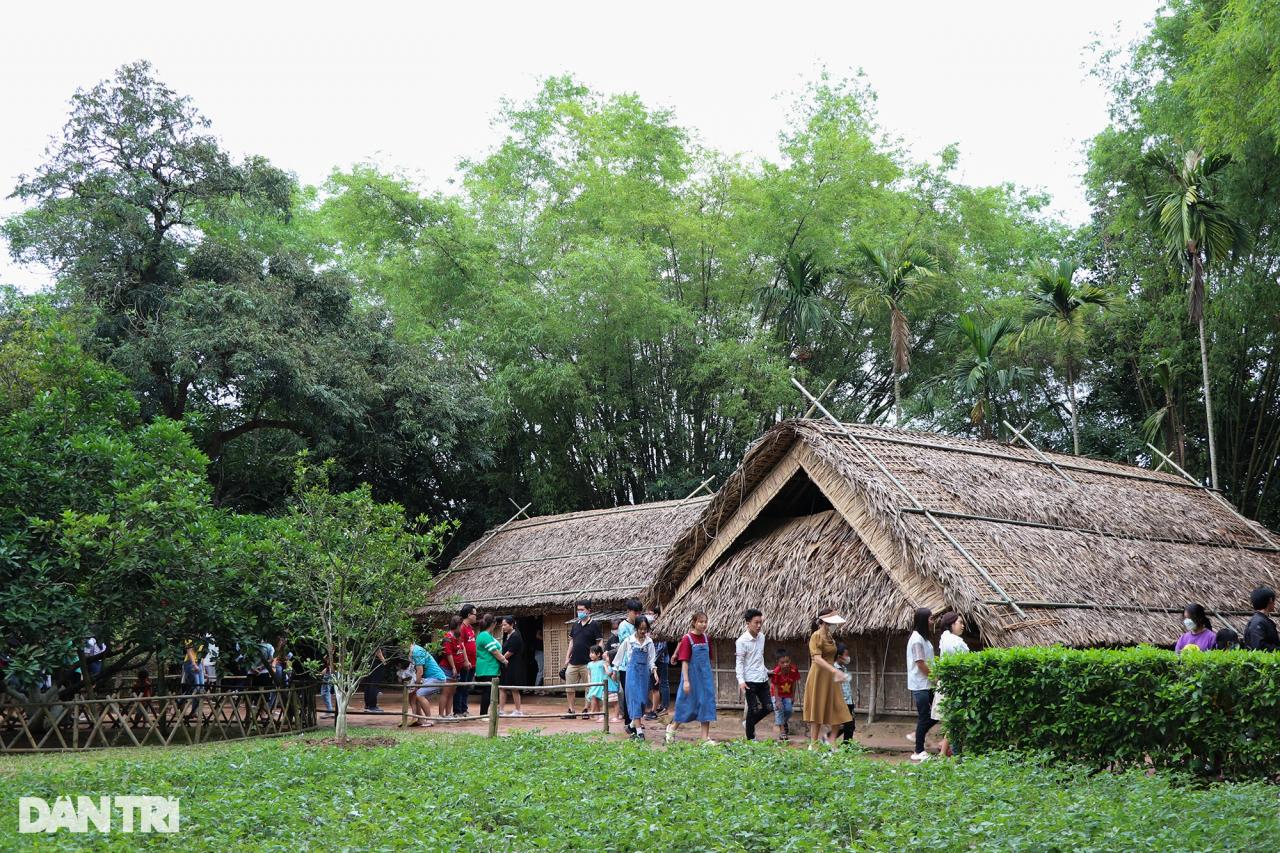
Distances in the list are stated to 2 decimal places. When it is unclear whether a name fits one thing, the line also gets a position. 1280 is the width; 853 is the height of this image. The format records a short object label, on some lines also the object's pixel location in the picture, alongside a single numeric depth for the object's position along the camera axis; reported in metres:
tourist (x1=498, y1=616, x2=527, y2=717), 16.78
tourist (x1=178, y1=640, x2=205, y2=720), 16.56
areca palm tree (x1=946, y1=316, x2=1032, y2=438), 24.80
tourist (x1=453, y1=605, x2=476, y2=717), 16.54
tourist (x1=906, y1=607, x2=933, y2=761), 11.09
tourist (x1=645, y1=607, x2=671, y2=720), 15.65
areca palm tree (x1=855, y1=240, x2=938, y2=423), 24.80
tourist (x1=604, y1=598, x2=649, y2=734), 13.68
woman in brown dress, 11.49
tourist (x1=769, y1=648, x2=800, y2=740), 12.57
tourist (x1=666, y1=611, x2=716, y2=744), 12.65
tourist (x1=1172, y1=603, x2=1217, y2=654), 10.51
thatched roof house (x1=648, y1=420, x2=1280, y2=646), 12.66
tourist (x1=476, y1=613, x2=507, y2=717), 15.64
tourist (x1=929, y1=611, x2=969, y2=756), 10.71
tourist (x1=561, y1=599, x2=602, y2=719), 16.84
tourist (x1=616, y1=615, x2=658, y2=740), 12.95
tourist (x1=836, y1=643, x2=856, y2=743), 12.02
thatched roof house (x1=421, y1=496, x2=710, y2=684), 20.59
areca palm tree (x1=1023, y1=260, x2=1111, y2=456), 23.50
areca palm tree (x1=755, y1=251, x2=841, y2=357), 26.56
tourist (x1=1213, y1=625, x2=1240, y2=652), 10.37
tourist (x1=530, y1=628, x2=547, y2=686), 22.71
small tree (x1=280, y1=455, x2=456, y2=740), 13.27
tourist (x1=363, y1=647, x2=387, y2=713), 18.05
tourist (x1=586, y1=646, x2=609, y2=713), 16.64
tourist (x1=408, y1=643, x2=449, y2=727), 15.39
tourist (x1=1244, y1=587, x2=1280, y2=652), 9.95
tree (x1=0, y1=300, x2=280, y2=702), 12.55
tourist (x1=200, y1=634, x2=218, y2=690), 16.94
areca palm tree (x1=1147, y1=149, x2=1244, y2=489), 19.84
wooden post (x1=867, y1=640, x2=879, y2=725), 14.20
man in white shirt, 12.16
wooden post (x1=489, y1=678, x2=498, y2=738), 13.27
